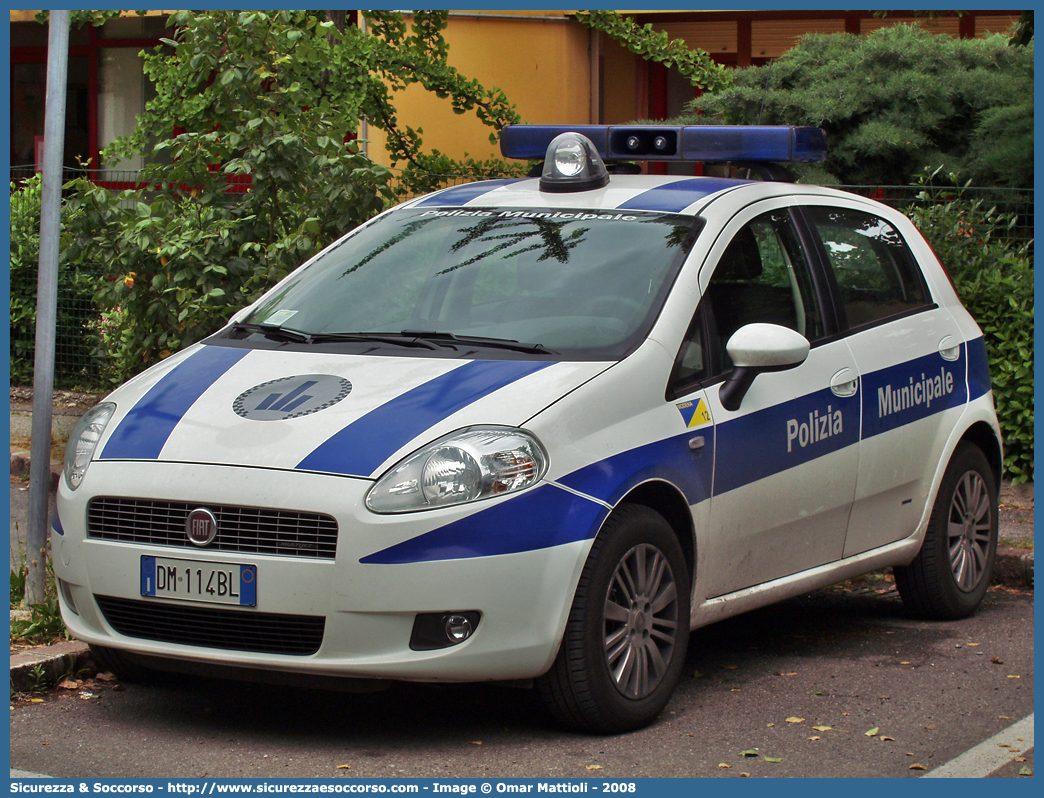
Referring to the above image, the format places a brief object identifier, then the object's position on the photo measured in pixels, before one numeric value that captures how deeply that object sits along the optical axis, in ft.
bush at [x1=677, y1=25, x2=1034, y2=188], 33.99
